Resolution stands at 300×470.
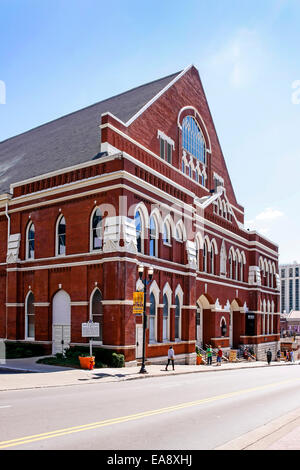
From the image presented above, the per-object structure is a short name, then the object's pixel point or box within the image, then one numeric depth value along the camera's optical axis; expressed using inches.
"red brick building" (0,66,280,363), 1036.5
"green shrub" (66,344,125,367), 960.9
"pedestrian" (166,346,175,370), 1042.4
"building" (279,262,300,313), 7760.8
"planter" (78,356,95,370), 901.2
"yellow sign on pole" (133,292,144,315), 981.8
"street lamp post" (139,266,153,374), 912.3
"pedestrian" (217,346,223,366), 1363.2
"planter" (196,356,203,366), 1350.9
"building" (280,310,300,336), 4891.7
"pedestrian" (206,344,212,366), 1333.7
